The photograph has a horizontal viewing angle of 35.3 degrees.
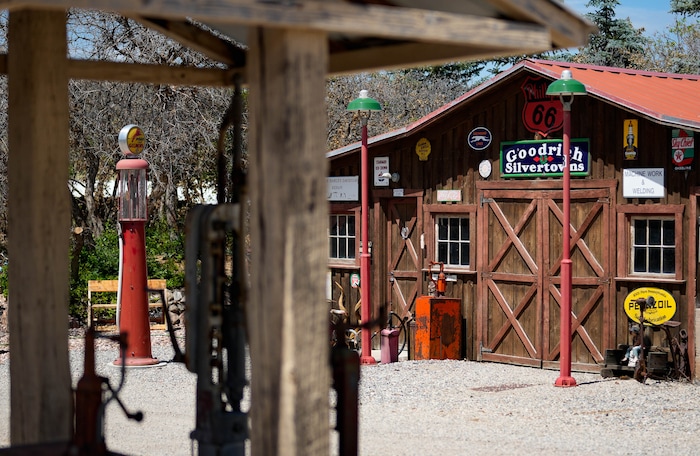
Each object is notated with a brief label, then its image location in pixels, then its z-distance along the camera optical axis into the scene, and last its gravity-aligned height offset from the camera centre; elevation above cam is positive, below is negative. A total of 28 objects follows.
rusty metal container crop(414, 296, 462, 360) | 15.23 -1.71
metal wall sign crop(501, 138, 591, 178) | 14.07 +0.60
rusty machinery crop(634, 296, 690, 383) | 12.86 -1.80
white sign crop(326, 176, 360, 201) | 16.53 +0.25
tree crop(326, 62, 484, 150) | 28.47 +3.44
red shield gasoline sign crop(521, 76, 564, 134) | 14.27 +1.25
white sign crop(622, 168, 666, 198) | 13.17 +0.25
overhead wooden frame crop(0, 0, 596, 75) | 3.85 +0.73
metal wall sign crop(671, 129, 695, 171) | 12.75 +0.64
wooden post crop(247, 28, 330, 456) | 3.96 -0.14
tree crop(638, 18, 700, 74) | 34.88 +5.05
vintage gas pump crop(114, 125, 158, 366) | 13.17 -0.36
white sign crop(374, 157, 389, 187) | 16.19 +0.52
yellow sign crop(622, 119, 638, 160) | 13.43 +0.79
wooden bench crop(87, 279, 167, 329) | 17.27 -1.29
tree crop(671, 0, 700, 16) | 36.97 +6.64
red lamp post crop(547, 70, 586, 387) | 12.55 -0.84
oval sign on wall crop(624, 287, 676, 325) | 13.22 -1.25
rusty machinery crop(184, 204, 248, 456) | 5.26 -0.61
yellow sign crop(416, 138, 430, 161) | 15.70 +0.80
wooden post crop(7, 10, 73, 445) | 5.51 -0.12
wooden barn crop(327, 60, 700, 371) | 13.28 -0.05
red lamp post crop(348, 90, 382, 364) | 14.70 -0.71
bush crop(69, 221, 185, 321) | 18.50 -0.98
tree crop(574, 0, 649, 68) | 36.88 +5.56
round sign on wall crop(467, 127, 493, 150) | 15.05 +0.91
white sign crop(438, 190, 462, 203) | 15.42 +0.12
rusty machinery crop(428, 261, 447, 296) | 15.27 -1.06
